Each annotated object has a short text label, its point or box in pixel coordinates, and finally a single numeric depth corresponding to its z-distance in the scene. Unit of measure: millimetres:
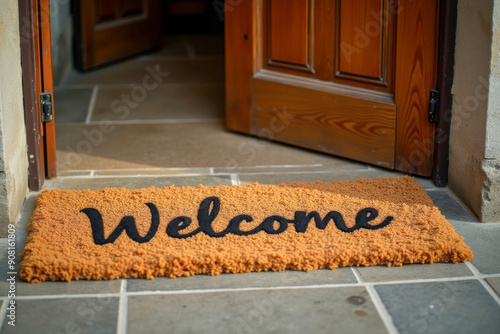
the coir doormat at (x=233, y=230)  1989
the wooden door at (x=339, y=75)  2562
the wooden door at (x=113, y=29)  4180
